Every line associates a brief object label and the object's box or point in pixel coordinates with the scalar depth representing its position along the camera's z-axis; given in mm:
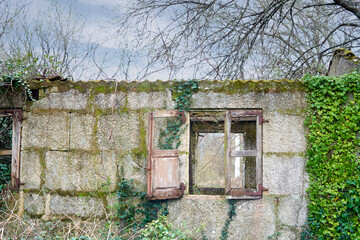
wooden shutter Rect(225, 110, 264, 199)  5008
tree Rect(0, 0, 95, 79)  11505
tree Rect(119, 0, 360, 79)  7074
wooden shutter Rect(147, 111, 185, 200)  4945
